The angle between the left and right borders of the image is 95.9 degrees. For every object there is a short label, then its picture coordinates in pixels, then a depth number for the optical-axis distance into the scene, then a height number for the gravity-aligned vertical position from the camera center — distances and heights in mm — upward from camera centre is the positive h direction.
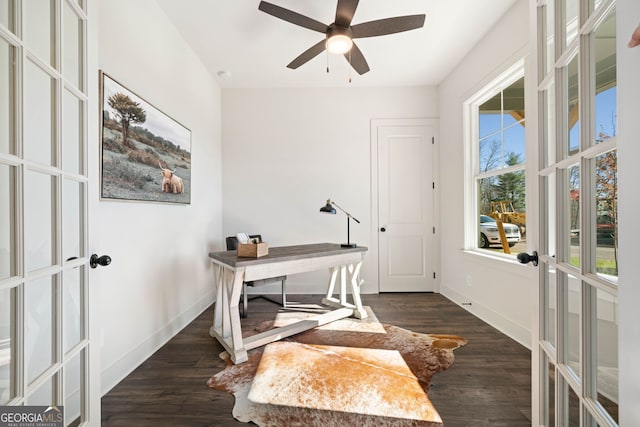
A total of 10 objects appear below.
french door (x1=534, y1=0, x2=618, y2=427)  811 -7
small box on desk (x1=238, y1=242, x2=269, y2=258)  2195 -281
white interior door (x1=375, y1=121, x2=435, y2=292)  3906 +76
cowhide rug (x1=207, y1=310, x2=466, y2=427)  1502 -1050
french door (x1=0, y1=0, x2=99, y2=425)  845 +18
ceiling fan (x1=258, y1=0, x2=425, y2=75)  1958 +1365
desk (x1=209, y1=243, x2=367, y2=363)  2061 -480
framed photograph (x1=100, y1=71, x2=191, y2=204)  1800 +477
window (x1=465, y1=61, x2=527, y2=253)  2602 +474
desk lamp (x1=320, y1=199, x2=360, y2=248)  2896 +29
